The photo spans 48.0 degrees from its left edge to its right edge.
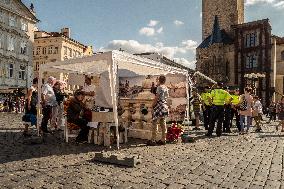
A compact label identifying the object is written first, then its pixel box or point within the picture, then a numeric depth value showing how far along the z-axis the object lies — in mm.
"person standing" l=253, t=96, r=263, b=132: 14330
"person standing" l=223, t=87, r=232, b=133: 13578
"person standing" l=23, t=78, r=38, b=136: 10258
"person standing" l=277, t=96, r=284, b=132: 14020
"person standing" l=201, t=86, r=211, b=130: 12926
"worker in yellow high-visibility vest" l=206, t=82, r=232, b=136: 11695
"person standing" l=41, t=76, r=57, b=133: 10281
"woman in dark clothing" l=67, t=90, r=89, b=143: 9227
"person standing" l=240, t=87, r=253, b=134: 12945
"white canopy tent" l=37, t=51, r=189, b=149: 8086
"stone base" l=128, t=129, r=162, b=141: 10297
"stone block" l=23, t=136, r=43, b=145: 8930
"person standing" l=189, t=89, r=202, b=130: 14398
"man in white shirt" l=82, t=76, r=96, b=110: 11344
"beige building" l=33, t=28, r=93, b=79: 53375
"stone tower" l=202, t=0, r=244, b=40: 54438
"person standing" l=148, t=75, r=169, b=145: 9258
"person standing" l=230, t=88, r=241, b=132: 14148
